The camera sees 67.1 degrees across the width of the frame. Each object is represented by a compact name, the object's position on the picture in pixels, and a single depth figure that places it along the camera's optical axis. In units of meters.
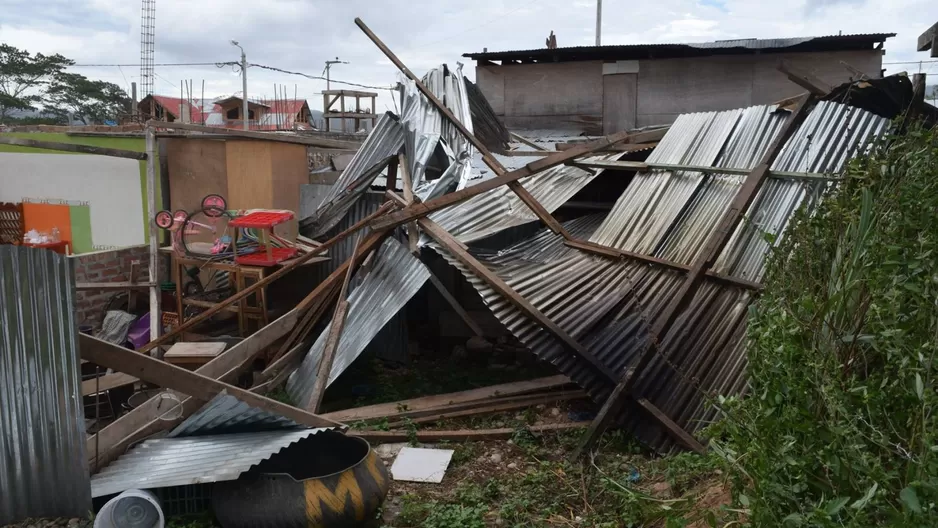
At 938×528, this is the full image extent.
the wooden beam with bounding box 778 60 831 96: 5.98
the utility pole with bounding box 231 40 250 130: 26.94
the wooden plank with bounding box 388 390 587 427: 6.79
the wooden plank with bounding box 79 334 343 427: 4.57
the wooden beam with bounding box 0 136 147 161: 11.01
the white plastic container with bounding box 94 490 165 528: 4.28
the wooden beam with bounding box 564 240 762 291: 5.79
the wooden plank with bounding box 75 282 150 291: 9.47
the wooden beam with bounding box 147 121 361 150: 10.95
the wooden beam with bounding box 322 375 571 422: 6.84
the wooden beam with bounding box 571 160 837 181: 6.06
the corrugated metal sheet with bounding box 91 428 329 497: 4.58
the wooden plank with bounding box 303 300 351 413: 6.62
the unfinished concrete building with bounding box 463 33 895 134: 13.36
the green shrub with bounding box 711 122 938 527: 2.18
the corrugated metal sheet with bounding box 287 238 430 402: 7.13
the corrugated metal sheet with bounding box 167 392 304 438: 5.07
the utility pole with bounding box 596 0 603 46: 22.86
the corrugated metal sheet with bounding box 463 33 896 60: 12.84
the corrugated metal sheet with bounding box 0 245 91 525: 4.23
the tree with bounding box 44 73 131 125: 31.45
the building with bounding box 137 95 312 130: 28.77
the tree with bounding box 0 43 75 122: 29.59
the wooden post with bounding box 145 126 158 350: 9.68
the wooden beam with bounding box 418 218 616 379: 5.94
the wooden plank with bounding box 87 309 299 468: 5.02
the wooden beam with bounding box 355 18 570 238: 7.73
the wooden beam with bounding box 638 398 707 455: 5.28
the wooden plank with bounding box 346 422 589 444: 6.36
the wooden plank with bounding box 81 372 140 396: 6.84
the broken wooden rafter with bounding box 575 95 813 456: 5.71
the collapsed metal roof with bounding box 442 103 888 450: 5.69
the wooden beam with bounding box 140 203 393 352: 7.84
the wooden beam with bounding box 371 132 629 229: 7.18
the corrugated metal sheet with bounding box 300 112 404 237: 9.83
